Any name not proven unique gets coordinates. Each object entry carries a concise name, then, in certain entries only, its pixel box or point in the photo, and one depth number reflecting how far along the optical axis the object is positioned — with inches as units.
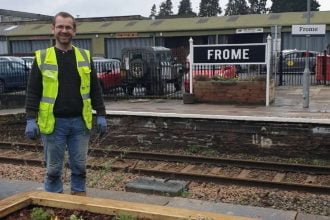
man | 176.7
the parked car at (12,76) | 695.1
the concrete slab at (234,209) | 177.0
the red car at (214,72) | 532.7
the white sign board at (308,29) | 441.1
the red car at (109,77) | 651.5
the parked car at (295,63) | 831.7
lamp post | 446.9
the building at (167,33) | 1432.1
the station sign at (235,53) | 485.7
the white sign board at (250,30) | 1414.9
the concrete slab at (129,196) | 198.2
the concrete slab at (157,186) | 232.5
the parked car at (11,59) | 794.8
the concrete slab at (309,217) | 174.4
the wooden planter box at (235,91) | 482.3
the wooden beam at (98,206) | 120.1
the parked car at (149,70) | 625.3
